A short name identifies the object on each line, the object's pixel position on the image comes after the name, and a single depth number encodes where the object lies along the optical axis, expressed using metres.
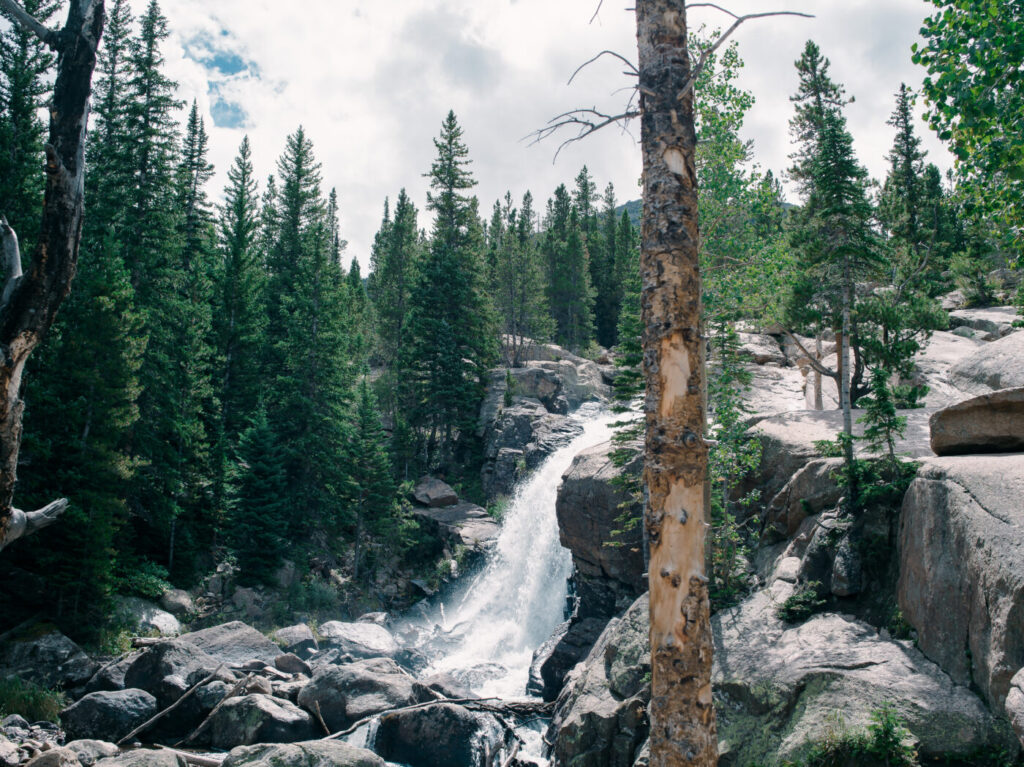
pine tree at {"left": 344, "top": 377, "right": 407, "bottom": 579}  28.05
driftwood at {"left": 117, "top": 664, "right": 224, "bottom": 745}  13.17
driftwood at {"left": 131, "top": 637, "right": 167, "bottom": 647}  18.15
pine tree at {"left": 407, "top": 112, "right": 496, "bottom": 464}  36.59
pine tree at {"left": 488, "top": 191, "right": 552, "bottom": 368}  50.38
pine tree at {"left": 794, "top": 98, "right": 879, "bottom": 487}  16.58
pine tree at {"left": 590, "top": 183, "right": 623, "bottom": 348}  63.19
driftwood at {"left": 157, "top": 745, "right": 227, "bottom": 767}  11.60
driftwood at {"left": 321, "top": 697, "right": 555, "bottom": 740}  15.23
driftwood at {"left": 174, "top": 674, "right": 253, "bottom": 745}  13.55
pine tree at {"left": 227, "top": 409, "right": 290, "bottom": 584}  25.05
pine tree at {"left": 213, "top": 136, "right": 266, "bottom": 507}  30.69
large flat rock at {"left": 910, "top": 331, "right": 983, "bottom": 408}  20.05
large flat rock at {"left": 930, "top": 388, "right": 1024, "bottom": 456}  8.62
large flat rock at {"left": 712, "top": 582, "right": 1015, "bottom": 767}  6.61
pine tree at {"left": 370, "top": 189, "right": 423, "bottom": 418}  50.53
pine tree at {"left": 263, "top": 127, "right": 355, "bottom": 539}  28.58
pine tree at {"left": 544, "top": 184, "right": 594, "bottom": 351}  57.56
